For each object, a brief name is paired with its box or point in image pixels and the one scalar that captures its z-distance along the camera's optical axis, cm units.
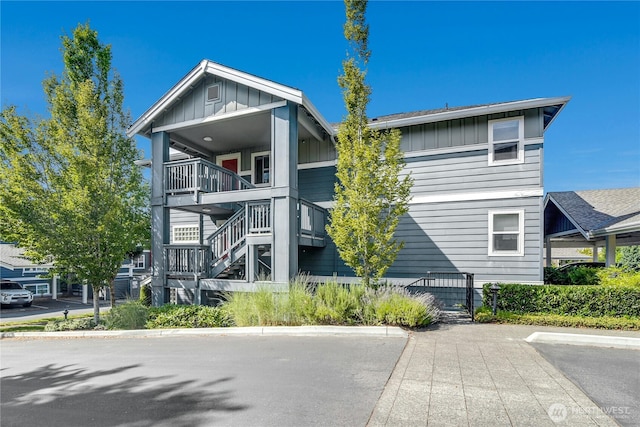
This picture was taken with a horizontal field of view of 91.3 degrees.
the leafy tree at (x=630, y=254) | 2159
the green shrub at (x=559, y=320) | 719
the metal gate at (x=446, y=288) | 1066
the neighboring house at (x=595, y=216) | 1068
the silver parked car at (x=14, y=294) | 1917
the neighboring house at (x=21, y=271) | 2189
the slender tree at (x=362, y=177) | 820
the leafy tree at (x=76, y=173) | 984
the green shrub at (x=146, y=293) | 1547
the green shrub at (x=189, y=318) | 872
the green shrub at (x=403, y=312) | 723
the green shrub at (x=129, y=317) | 941
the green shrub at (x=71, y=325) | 1031
